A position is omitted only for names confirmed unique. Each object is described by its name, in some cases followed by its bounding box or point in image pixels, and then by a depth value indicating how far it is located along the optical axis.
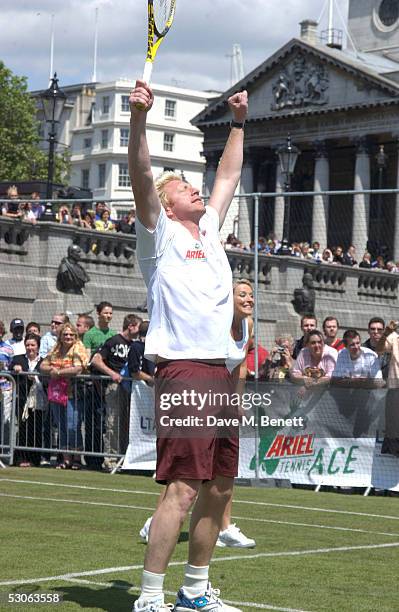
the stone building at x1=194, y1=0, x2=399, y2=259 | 76.88
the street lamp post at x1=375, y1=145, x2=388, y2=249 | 49.81
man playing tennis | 6.26
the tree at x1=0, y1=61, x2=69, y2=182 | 81.00
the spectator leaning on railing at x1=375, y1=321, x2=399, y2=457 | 14.83
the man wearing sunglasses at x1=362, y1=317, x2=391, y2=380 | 16.22
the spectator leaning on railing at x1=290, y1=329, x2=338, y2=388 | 15.42
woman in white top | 9.06
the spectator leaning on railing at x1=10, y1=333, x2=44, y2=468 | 17.03
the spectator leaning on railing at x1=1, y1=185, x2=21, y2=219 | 28.88
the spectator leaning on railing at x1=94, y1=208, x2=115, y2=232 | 31.82
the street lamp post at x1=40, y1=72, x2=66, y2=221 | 29.61
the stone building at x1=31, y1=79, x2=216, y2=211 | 123.38
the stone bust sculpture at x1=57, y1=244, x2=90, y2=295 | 28.78
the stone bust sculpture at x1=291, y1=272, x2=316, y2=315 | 29.94
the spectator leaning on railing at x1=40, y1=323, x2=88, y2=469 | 16.73
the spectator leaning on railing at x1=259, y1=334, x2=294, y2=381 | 16.41
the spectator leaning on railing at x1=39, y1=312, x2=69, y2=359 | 18.09
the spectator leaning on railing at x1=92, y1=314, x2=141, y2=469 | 16.58
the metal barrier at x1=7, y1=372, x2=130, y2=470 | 16.64
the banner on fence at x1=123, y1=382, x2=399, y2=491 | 15.08
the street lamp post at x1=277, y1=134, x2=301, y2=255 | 32.41
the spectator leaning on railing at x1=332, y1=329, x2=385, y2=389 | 15.29
